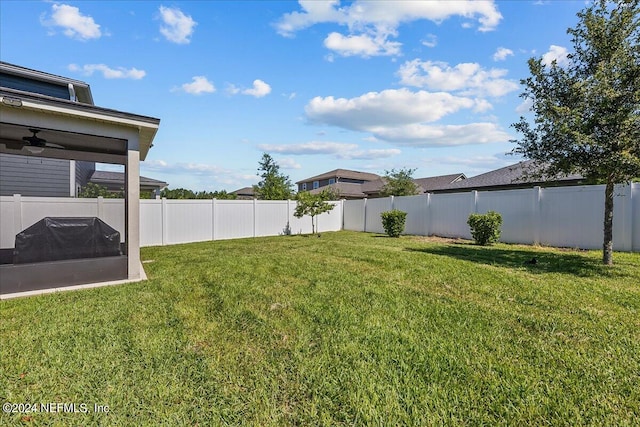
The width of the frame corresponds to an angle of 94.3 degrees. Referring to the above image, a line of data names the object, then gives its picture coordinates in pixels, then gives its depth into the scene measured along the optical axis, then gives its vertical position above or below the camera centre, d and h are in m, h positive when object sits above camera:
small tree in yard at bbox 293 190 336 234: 14.33 +0.19
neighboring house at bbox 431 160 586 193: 12.84 +1.43
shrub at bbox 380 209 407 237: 13.09 -0.58
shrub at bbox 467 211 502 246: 9.79 -0.59
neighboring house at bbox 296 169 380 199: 32.97 +3.43
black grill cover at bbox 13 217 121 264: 5.34 -0.72
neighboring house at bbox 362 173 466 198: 28.78 +2.69
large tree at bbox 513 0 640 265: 5.34 +2.10
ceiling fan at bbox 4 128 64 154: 6.25 +1.35
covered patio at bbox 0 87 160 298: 4.51 +1.24
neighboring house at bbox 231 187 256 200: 50.09 +2.80
